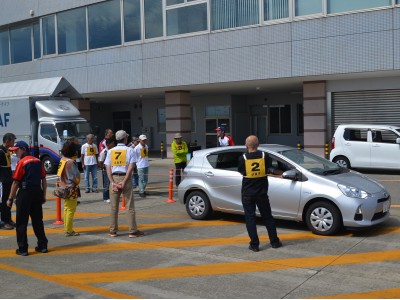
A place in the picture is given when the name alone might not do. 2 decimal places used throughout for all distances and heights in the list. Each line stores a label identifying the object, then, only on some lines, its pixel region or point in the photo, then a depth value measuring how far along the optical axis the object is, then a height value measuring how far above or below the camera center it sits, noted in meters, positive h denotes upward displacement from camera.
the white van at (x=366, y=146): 15.83 -0.57
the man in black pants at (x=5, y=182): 9.07 -0.81
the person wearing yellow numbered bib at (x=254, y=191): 7.07 -0.87
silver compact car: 7.68 -1.03
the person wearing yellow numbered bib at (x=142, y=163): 12.41 -0.72
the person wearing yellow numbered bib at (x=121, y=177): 8.05 -0.70
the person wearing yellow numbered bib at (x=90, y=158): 13.42 -0.59
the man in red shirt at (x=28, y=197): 7.19 -0.89
